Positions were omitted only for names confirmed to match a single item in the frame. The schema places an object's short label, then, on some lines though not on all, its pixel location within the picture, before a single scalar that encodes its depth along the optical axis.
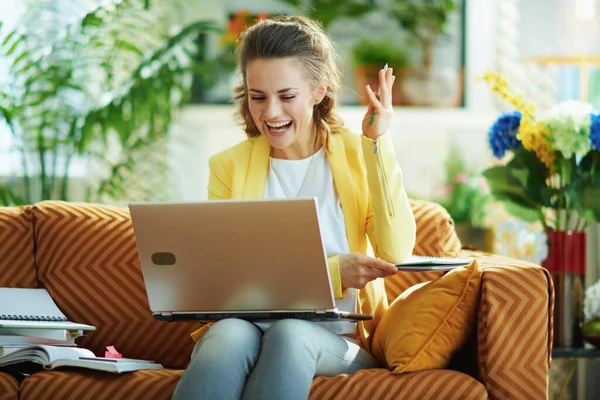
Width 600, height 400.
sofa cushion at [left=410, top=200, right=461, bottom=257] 3.87
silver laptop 2.82
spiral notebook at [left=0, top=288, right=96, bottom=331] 3.33
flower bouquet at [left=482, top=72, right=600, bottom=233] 4.05
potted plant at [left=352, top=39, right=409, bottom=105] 7.54
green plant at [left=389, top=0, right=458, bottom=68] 7.60
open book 3.21
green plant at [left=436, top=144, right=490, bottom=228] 6.47
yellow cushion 3.16
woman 2.82
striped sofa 3.19
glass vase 4.06
